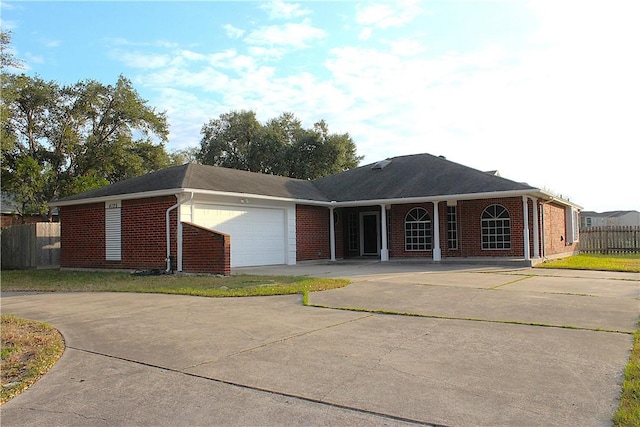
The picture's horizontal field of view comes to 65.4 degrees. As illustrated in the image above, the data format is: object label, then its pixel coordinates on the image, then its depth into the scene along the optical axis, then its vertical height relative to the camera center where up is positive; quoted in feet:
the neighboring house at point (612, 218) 167.57 +3.55
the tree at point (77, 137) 88.69 +19.45
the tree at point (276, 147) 129.49 +23.17
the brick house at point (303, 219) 52.26 +1.75
